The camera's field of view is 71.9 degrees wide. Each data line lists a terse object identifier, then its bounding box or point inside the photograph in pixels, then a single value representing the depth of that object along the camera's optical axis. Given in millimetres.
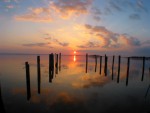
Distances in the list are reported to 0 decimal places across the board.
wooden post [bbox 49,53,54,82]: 11820
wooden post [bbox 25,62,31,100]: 8029
